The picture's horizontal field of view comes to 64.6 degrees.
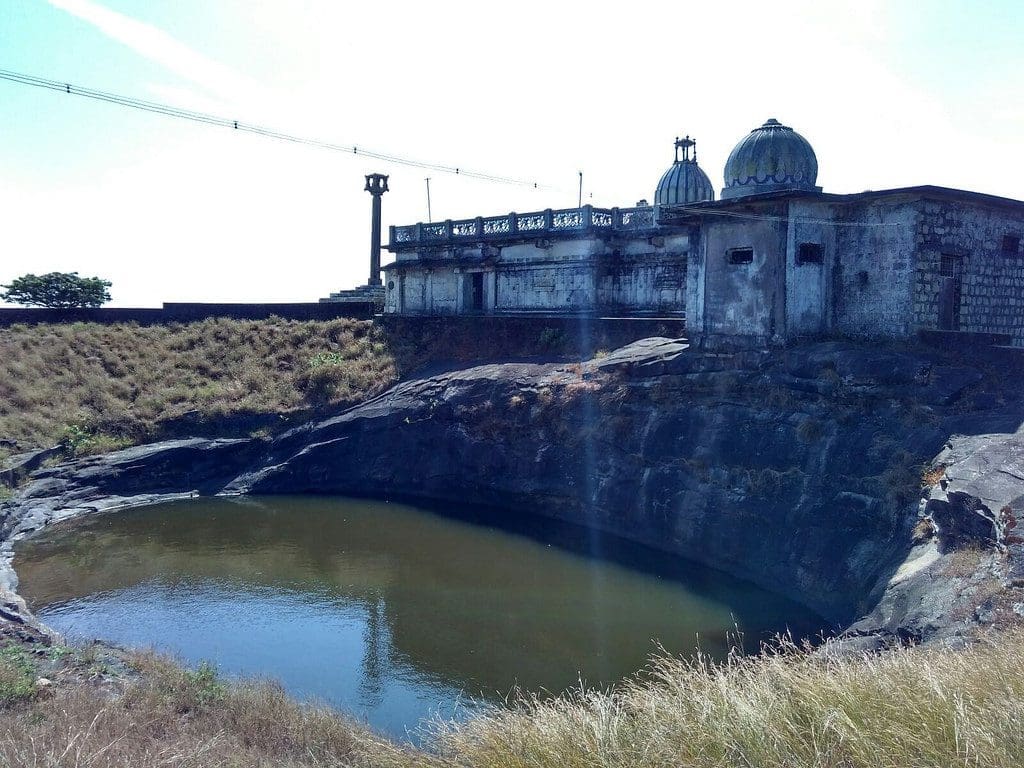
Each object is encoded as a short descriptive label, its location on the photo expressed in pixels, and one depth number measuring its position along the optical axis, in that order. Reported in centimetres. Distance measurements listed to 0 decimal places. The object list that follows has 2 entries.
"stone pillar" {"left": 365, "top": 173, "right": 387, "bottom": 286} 3934
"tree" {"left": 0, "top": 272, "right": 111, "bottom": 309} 3209
